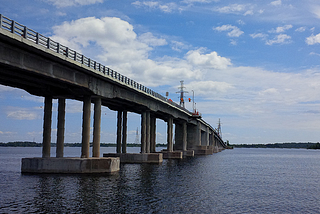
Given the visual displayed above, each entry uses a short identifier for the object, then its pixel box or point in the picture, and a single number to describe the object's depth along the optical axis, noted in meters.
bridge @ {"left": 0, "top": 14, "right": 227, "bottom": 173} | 32.22
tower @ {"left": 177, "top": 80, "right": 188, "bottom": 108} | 128.50
